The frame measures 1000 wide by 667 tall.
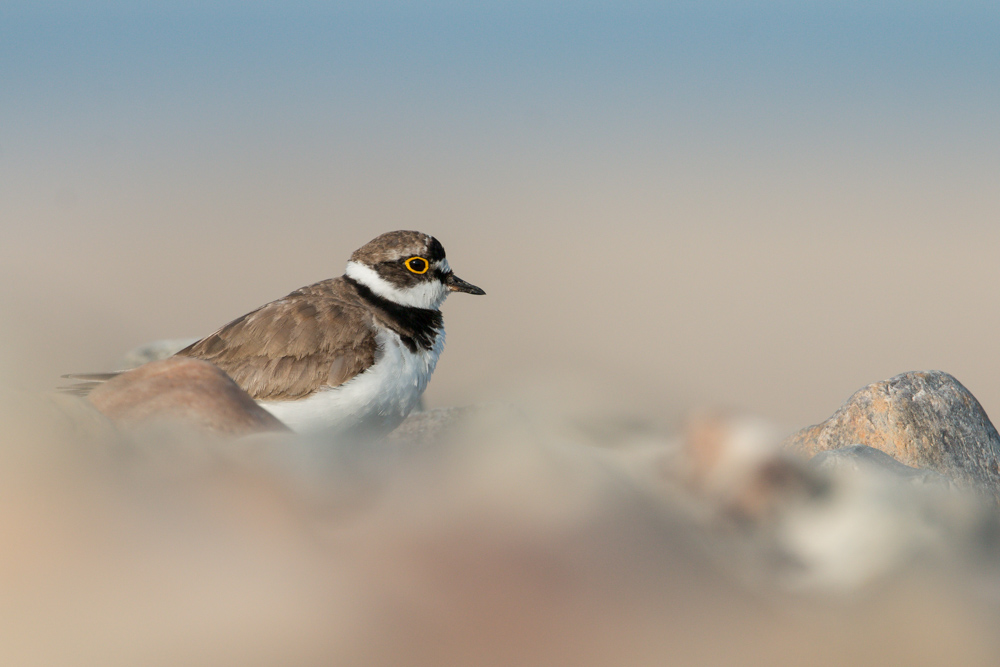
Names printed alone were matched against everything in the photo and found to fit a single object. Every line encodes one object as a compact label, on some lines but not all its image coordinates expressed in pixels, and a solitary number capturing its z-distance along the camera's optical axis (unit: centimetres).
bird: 1206
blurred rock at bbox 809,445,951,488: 994
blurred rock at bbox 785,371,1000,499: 1242
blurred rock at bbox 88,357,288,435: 834
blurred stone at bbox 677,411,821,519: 923
